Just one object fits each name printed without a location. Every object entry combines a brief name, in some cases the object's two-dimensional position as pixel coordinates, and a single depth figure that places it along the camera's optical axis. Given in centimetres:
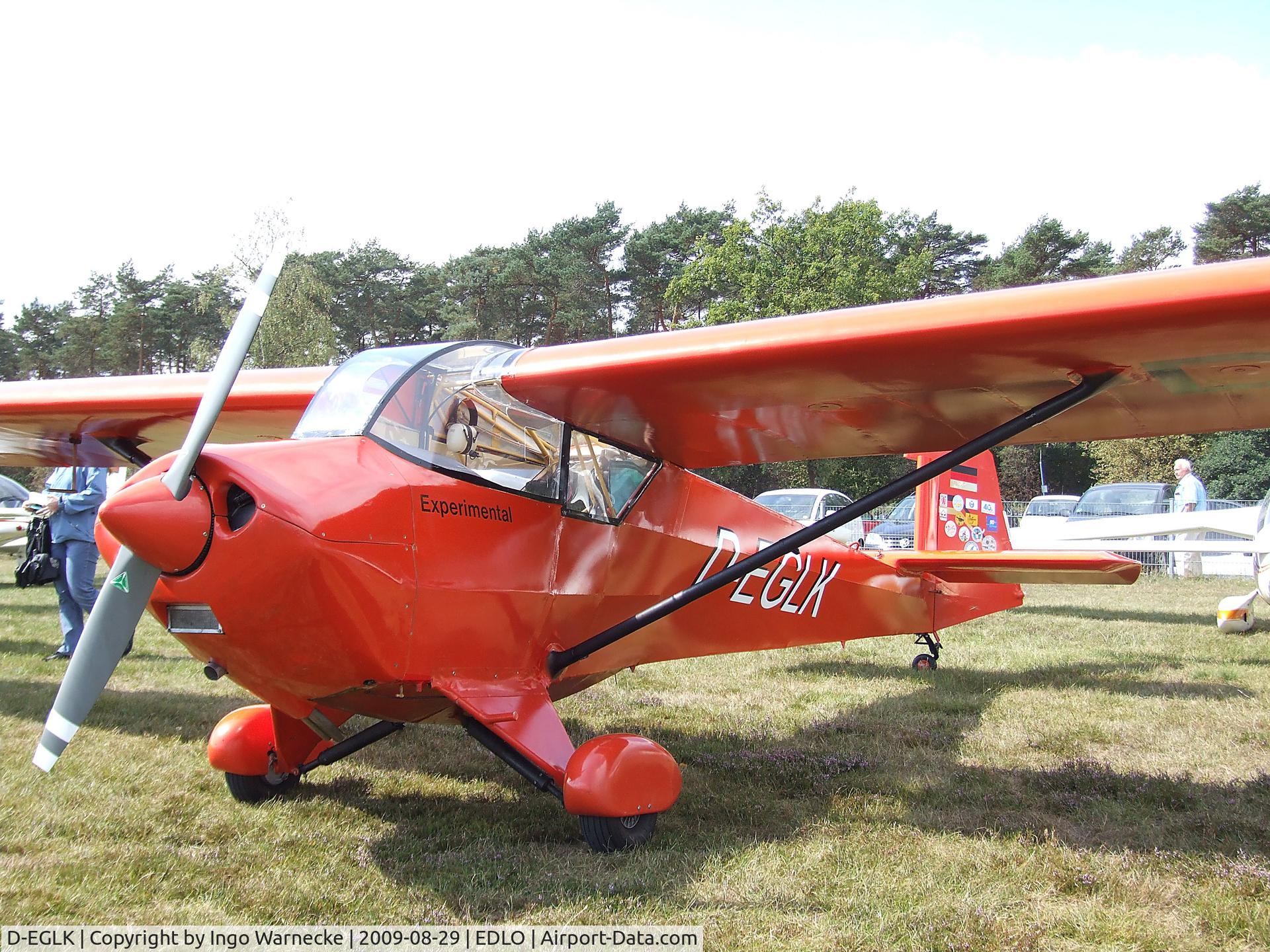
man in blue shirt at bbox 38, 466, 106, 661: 796
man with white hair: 1412
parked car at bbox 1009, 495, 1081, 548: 1368
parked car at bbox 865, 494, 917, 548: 1988
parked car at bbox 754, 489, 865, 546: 1895
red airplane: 321
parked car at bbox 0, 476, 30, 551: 1549
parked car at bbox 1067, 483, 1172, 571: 2186
